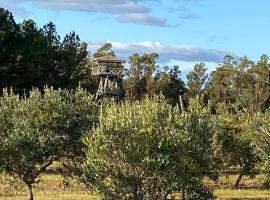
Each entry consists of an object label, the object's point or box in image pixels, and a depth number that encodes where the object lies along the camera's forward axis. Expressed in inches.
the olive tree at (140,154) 905.5
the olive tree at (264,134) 1158.6
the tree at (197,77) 4904.0
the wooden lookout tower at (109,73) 2669.8
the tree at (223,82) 4331.4
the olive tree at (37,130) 1140.5
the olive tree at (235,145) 1919.3
